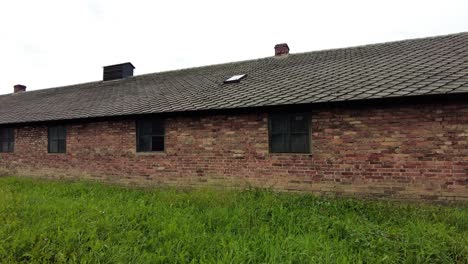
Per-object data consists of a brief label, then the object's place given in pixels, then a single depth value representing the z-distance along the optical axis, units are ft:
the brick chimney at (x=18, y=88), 62.28
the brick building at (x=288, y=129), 19.26
